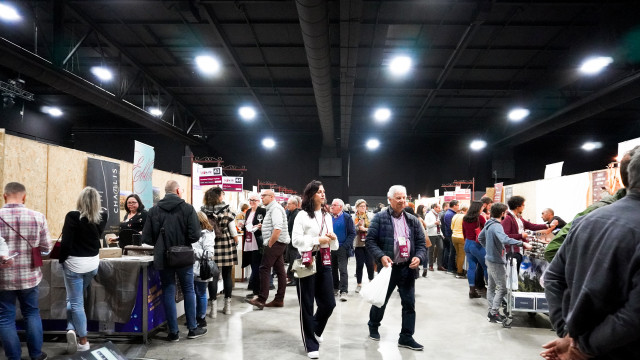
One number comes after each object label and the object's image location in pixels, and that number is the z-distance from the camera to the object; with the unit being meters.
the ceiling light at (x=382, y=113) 14.00
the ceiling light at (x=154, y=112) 12.40
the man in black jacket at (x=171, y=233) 3.99
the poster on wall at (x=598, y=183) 6.70
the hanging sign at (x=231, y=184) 9.47
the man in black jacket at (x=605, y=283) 1.26
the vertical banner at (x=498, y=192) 10.02
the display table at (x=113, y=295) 3.96
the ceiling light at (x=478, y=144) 17.11
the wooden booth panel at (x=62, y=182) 5.30
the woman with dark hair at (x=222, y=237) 5.07
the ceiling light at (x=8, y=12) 6.58
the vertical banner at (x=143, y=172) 5.99
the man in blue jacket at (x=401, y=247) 3.99
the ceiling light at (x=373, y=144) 18.72
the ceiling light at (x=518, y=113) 12.42
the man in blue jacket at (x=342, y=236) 6.34
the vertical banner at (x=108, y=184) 6.05
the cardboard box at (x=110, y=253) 4.44
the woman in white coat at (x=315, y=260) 3.71
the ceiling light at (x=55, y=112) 14.00
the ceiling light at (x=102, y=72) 9.78
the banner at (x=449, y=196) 11.61
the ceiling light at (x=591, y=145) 17.16
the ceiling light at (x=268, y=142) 18.00
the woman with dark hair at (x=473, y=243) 6.23
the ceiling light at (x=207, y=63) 9.20
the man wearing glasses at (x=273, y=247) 5.14
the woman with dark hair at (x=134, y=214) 5.16
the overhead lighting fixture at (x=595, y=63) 8.10
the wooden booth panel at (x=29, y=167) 4.50
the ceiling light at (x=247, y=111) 13.77
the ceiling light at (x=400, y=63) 9.32
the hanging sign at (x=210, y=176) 7.81
